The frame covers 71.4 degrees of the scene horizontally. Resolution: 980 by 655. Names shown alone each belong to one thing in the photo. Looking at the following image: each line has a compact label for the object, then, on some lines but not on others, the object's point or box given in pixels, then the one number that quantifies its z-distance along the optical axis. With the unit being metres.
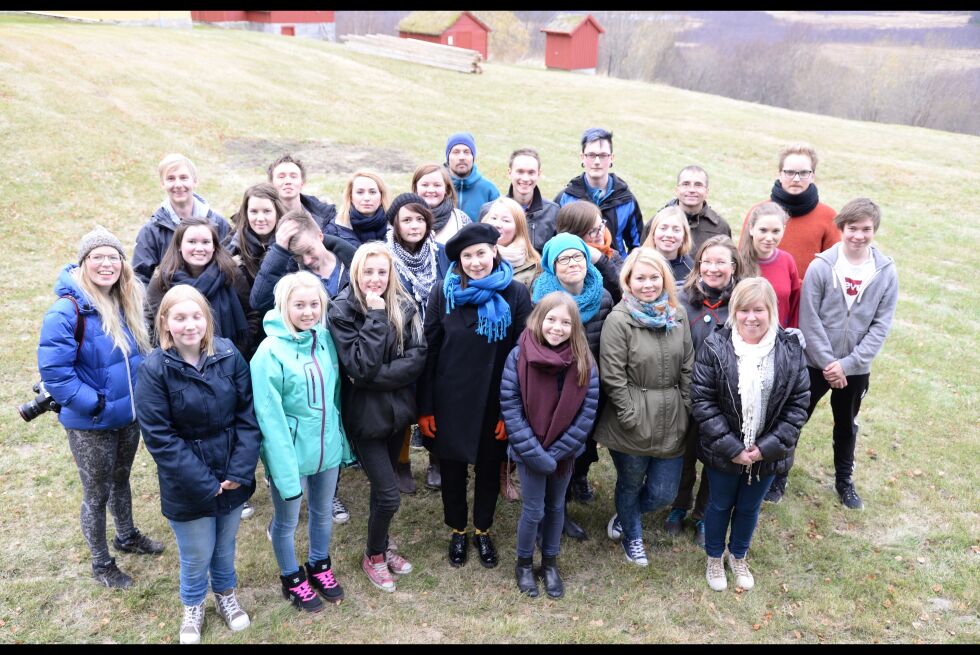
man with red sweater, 5.97
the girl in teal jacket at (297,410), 4.32
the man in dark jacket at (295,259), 5.02
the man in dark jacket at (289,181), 5.92
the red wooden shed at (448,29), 38.88
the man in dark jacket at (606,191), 6.44
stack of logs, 31.42
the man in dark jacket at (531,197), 6.24
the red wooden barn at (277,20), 36.78
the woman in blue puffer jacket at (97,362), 4.36
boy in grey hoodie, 5.51
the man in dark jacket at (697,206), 6.02
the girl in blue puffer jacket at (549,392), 4.54
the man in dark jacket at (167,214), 5.62
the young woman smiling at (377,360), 4.59
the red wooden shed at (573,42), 40.31
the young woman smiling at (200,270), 4.89
